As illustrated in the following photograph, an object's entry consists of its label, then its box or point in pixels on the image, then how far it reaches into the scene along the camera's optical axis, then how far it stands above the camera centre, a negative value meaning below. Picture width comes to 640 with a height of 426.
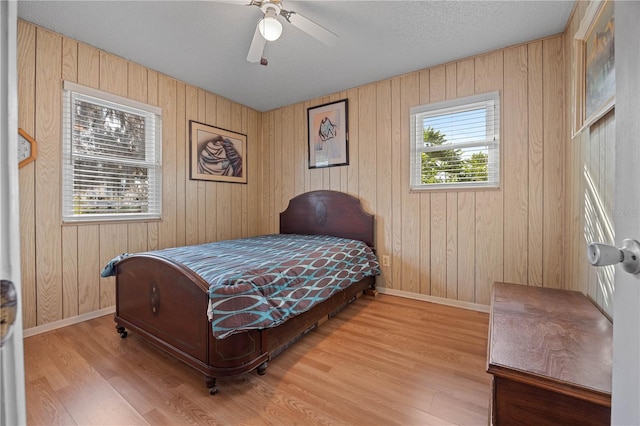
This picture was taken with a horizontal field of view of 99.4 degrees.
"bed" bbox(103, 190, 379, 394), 1.49 -0.66
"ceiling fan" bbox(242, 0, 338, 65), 1.79 +1.33
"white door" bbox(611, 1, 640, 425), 0.47 +0.01
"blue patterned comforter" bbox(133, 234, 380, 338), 1.47 -0.43
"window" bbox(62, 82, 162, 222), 2.40 +0.54
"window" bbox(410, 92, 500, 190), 2.61 +0.70
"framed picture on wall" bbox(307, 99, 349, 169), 3.44 +1.03
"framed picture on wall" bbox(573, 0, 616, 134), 1.30 +0.81
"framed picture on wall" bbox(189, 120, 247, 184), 3.33 +0.78
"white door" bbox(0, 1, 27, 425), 0.34 -0.01
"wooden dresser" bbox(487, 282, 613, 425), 0.82 -0.52
